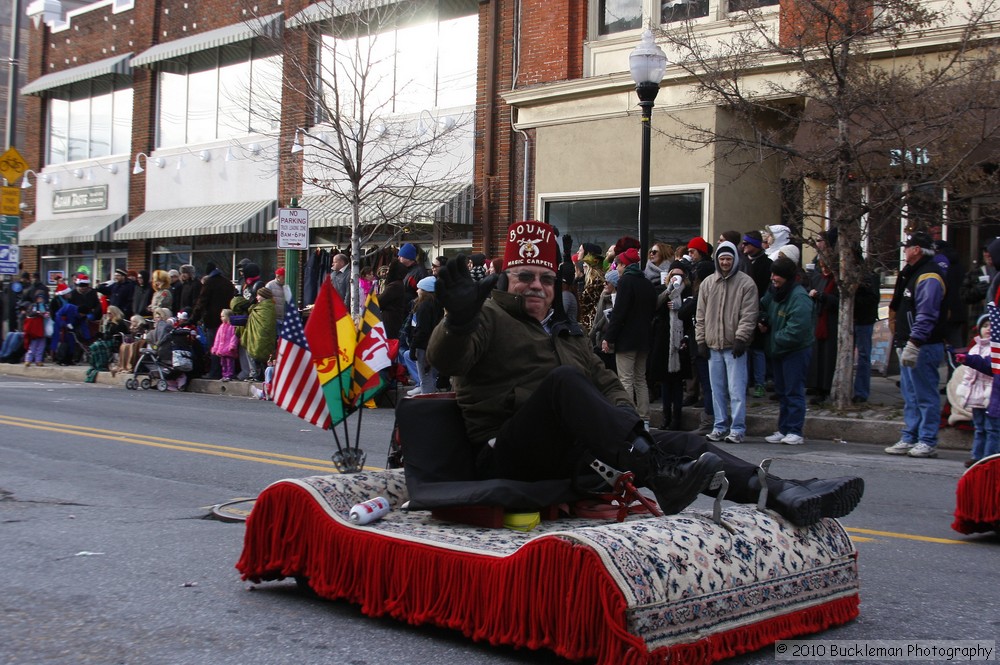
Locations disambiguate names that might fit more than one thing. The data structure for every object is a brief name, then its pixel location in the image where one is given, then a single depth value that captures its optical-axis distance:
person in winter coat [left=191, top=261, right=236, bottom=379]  20.20
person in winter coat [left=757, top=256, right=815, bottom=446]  12.06
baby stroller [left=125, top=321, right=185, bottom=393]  19.73
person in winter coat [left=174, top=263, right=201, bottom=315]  21.36
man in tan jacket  12.16
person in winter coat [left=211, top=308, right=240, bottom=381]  19.30
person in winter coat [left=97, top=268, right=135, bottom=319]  24.28
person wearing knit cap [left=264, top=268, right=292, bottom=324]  18.14
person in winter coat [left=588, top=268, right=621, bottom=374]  13.61
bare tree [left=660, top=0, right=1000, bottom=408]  12.84
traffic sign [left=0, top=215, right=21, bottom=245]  25.83
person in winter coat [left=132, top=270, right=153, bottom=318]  23.34
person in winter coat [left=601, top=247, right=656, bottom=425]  12.88
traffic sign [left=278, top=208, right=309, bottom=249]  18.91
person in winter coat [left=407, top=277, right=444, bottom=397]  13.15
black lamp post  14.13
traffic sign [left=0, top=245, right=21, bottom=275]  25.80
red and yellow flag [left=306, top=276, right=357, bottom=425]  6.24
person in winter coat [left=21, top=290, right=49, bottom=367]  24.22
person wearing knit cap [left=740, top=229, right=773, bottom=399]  13.77
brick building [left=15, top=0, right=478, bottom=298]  23.47
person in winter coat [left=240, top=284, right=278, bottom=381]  17.97
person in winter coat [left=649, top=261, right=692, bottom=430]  13.13
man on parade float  4.65
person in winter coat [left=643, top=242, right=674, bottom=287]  14.47
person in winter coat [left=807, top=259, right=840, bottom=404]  13.80
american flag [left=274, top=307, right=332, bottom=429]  6.16
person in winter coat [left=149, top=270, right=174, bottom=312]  21.88
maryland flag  6.30
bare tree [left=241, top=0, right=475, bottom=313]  22.08
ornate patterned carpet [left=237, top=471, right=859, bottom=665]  3.89
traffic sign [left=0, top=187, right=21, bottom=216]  25.89
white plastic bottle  4.95
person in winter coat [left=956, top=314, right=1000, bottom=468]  9.22
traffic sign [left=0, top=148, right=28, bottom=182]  24.10
